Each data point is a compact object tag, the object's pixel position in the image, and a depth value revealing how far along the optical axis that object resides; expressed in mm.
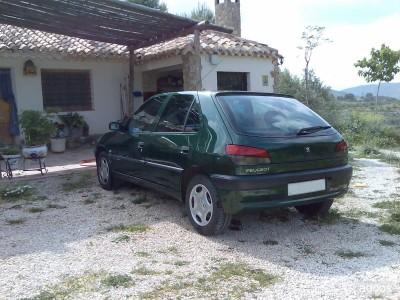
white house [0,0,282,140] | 11680
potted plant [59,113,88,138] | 12484
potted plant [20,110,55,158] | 8367
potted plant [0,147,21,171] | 7480
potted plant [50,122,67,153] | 11781
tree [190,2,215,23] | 26312
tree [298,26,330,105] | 18281
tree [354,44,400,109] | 17000
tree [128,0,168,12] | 25234
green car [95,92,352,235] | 4133
